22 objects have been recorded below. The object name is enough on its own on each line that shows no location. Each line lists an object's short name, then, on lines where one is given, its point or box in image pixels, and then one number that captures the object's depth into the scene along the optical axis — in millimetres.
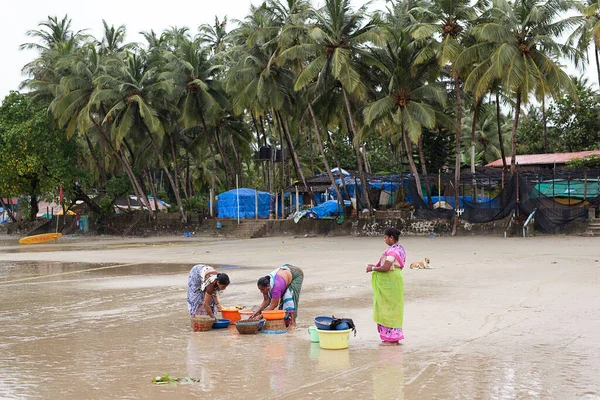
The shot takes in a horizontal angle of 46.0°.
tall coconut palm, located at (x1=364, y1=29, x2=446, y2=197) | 28516
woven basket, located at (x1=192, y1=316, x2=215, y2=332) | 8953
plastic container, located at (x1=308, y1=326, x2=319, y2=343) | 7982
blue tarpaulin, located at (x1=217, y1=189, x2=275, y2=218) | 37831
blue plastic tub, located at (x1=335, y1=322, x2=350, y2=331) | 7661
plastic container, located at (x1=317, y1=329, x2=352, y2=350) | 7620
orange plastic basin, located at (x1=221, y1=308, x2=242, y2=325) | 9440
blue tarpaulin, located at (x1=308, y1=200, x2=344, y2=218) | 33375
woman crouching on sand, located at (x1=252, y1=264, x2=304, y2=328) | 8891
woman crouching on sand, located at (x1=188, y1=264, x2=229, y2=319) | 9133
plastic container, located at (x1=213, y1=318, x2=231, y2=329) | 9112
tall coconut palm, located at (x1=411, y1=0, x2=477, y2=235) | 27422
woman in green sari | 7855
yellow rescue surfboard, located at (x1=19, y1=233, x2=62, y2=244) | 34494
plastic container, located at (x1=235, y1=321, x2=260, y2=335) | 8609
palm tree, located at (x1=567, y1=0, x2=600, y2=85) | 27739
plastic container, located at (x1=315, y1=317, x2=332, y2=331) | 7799
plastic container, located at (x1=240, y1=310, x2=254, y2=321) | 9327
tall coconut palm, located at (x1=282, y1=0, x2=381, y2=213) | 28938
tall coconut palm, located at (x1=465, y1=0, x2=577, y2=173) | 25906
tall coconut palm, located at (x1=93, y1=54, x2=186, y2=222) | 36344
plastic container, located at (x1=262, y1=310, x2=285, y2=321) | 8664
